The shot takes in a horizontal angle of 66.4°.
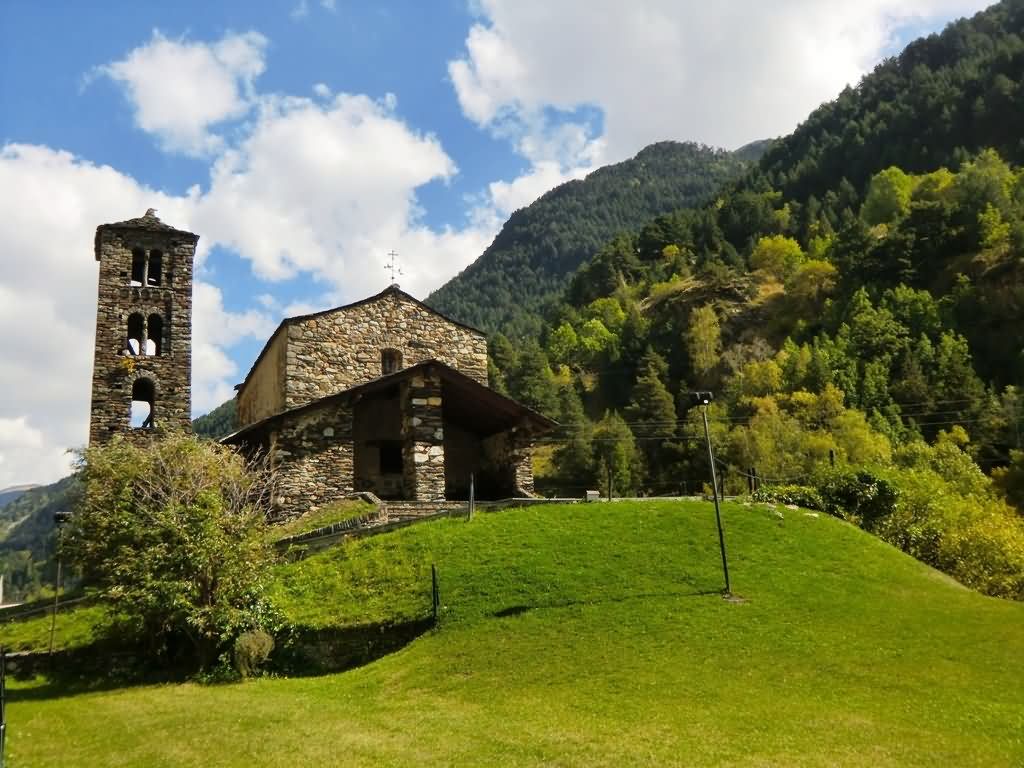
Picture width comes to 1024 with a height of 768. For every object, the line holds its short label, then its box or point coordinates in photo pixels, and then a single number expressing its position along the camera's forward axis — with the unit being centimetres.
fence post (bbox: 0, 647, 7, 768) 939
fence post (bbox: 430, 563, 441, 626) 1719
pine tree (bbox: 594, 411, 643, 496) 7131
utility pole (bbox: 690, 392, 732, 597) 1767
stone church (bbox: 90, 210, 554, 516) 2633
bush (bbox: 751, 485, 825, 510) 2531
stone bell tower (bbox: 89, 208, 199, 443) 3303
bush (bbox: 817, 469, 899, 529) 2619
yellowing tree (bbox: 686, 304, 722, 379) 9488
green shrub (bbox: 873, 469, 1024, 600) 2820
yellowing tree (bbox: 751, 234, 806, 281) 11244
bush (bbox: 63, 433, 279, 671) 1642
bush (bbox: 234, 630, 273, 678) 1630
